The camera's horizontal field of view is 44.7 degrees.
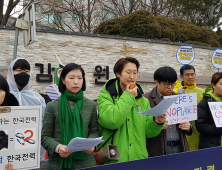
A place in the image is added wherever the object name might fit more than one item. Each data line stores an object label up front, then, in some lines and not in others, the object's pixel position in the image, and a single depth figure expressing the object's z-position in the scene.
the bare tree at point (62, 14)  17.52
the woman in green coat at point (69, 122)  2.20
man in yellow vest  4.31
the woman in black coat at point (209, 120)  3.04
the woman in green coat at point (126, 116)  2.31
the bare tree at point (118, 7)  18.40
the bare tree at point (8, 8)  14.06
